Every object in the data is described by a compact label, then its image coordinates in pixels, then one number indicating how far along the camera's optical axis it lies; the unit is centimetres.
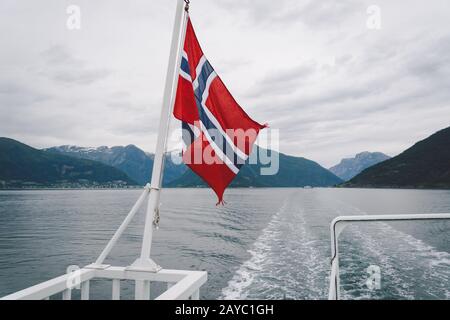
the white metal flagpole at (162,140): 504
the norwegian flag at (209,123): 588
